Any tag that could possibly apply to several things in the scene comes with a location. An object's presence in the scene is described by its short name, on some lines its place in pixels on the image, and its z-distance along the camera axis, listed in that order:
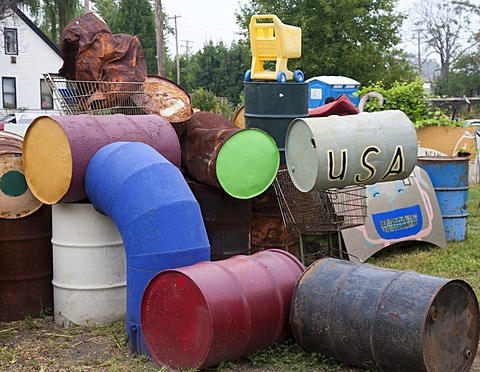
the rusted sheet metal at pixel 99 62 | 7.00
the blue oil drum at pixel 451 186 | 9.31
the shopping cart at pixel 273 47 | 7.38
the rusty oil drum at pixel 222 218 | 6.70
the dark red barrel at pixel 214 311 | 4.69
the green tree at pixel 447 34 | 62.06
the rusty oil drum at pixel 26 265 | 6.23
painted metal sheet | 8.19
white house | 37.91
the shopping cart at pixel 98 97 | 6.96
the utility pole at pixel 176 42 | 47.31
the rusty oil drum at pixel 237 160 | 6.33
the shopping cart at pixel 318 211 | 7.12
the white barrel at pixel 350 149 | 5.57
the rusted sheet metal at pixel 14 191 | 6.14
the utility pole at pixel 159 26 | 20.11
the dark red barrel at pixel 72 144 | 5.66
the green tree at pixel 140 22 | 46.16
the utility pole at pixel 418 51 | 69.93
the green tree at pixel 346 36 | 29.91
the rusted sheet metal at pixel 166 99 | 6.95
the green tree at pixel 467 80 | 56.94
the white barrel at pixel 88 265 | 5.88
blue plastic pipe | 5.12
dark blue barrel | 4.51
